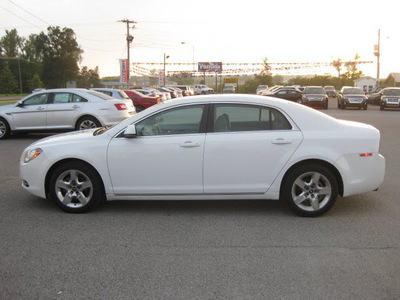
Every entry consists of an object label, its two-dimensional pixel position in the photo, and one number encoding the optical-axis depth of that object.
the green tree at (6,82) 93.00
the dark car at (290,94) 32.61
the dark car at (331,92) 58.81
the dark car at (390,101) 28.05
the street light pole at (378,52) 52.33
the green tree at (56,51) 95.94
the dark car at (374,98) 33.88
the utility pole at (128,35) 46.41
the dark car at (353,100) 28.56
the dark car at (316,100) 29.94
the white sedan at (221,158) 5.04
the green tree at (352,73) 104.89
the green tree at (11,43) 123.56
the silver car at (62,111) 12.62
